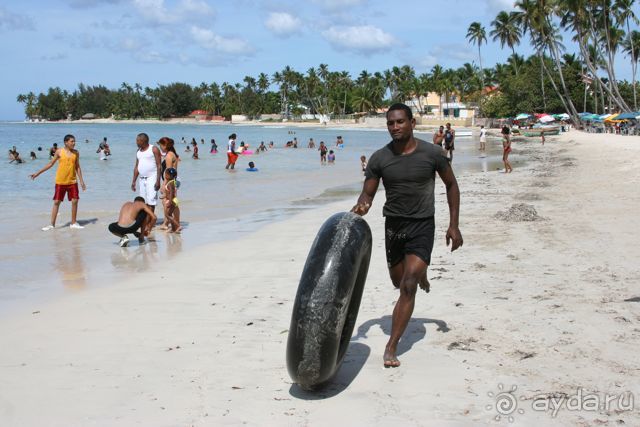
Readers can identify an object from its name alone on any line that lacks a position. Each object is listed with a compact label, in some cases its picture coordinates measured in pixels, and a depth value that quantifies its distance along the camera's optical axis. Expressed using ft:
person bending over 32.07
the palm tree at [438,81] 363.15
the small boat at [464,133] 207.17
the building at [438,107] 361.10
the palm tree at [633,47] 227.75
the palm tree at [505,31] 259.60
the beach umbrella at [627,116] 150.90
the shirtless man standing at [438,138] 77.15
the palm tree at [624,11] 183.62
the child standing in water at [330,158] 104.81
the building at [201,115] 569.23
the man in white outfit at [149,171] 34.55
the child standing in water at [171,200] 35.35
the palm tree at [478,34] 327.67
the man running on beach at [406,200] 14.69
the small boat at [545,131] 180.14
